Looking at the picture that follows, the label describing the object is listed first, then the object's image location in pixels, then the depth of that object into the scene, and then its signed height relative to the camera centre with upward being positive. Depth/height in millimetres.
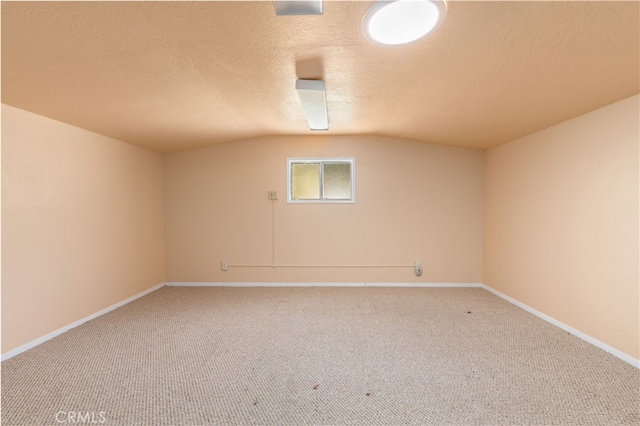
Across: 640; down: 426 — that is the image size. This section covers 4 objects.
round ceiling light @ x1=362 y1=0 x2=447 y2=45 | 1308 +977
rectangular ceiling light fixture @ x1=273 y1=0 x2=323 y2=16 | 1296 +976
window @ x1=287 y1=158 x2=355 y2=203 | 4242 +500
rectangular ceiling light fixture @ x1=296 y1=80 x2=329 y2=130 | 2127 +982
